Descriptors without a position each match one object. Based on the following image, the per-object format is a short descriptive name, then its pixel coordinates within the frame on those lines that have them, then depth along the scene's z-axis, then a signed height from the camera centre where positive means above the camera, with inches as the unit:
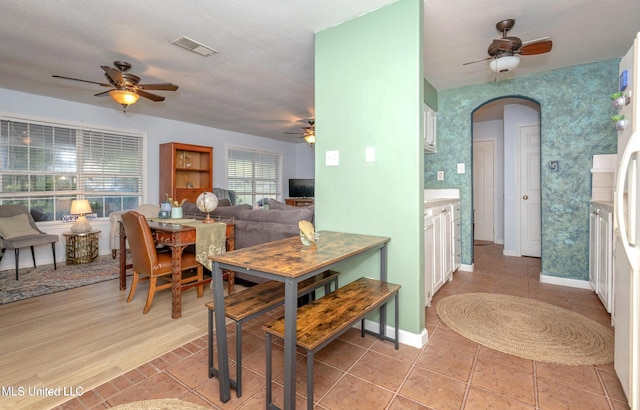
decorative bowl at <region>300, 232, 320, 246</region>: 74.8 -9.6
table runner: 110.0 -13.4
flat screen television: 327.3 +16.8
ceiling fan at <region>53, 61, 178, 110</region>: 119.5 +49.7
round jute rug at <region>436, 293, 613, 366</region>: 77.2 -38.6
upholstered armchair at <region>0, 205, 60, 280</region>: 146.2 -14.4
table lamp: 173.8 -4.9
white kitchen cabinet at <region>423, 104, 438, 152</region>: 142.0 +37.4
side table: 171.8 -25.1
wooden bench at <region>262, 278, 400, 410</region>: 53.6 -23.9
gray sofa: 119.2 -8.6
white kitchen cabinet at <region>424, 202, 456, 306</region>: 101.0 -17.2
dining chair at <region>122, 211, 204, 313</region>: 103.1 -19.4
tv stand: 322.6 +2.4
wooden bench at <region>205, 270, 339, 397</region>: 62.9 -23.5
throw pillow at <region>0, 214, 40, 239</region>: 147.7 -11.8
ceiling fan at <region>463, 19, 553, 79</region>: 94.4 +51.1
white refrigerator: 50.7 -8.4
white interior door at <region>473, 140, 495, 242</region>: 231.6 +10.8
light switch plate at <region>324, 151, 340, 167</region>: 95.3 +14.5
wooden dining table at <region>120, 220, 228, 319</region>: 101.8 -13.7
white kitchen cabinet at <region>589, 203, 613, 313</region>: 95.2 -18.1
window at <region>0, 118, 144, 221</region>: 168.4 +23.0
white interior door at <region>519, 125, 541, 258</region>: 186.2 +7.3
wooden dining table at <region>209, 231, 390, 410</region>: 51.8 -12.1
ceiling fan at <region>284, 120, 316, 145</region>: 220.9 +53.2
